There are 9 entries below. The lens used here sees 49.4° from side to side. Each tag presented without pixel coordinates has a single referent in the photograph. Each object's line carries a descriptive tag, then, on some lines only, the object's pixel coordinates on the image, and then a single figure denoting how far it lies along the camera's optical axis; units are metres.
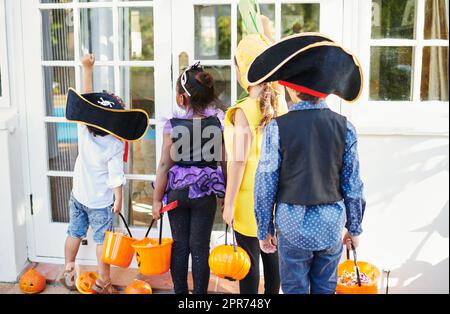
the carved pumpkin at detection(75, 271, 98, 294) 3.21
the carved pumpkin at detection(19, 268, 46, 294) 3.26
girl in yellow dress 2.52
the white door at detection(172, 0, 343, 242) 3.14
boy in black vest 2.09
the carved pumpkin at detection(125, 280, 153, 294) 3.14
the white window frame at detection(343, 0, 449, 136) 3.11
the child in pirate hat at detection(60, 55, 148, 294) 2.93
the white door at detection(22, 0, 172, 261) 3.34
